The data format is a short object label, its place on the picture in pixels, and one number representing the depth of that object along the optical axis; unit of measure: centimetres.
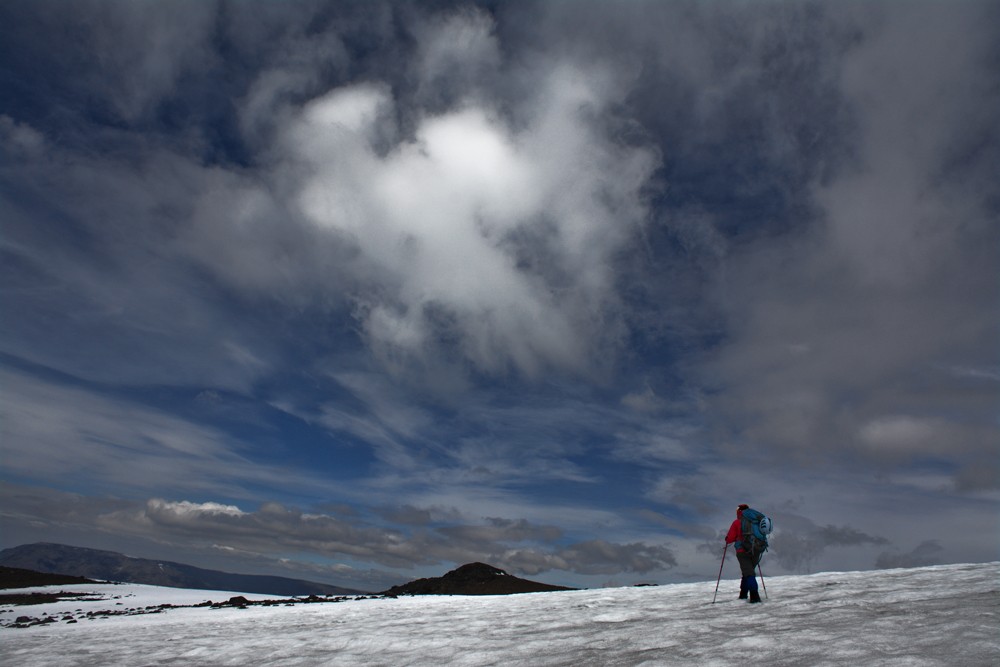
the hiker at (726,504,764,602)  1772
